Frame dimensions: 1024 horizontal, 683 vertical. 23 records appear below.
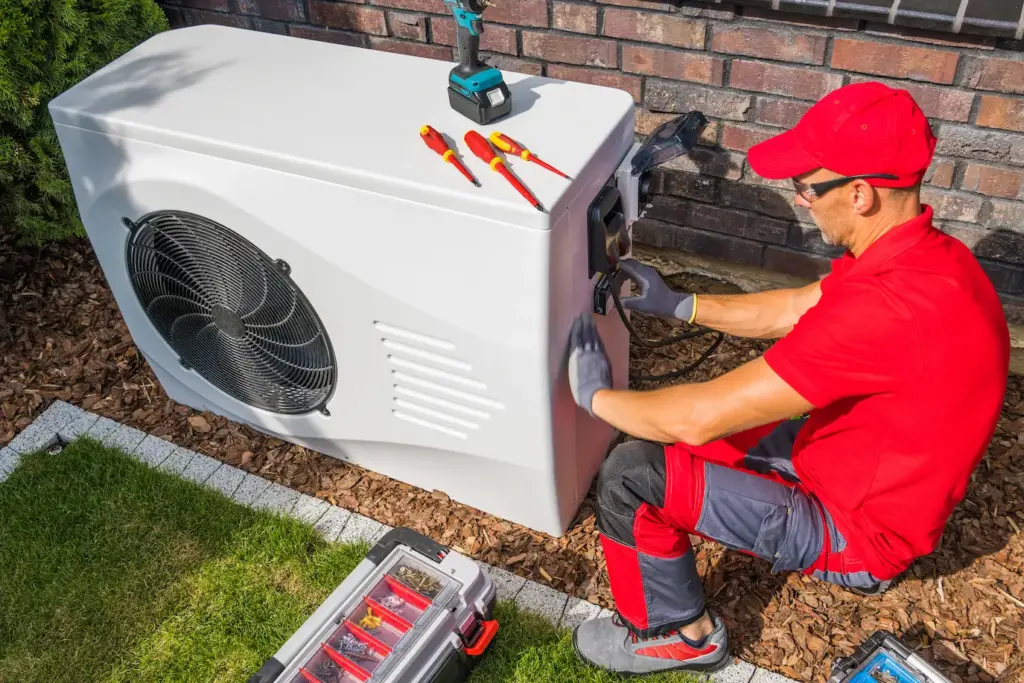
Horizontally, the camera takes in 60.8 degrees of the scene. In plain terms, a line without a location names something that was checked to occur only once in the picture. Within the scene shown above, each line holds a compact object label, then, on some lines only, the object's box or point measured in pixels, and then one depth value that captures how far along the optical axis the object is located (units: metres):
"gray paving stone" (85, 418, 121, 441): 2.89
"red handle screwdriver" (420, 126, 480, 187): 1.88
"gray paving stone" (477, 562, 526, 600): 2.36
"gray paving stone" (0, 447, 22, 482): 2.80
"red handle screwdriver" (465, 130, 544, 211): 1.80
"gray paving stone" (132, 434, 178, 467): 2.80
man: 1.60
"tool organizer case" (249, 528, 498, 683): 1.95
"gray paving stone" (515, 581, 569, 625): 2.31
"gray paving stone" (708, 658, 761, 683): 2.13
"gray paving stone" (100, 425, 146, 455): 2.85
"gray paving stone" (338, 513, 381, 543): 2.53
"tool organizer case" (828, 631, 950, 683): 1.87
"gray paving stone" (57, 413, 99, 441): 2.90
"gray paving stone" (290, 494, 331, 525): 2.60
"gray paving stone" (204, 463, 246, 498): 2.71
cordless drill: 1.97
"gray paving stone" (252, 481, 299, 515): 2.64
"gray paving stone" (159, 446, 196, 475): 2.77
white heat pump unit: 1.90
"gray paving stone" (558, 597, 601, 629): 2.29
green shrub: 2.74
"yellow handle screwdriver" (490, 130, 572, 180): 1.88
